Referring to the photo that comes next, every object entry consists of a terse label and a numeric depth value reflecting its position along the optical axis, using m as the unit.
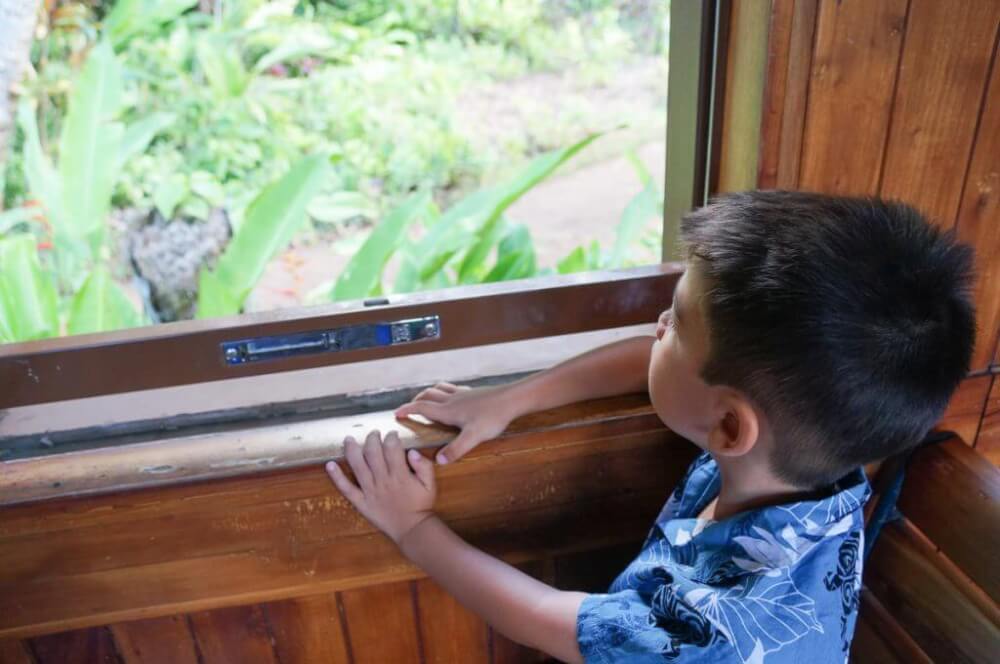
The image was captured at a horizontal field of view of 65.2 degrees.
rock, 2.05
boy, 0.55
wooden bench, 0.80
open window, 0.78
